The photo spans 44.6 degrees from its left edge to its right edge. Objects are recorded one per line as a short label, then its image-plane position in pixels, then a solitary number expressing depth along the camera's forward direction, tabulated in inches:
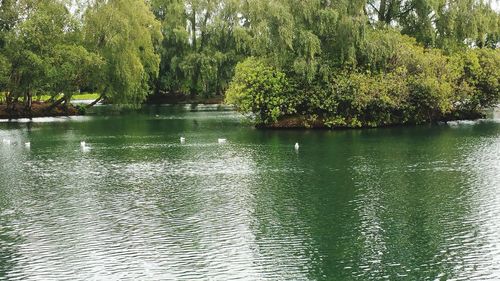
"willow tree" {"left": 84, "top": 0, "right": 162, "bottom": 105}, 2576.3
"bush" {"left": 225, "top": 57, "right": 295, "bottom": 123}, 1941.4
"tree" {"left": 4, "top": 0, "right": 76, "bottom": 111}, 2518.5
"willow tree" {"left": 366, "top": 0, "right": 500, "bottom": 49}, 2124.8
